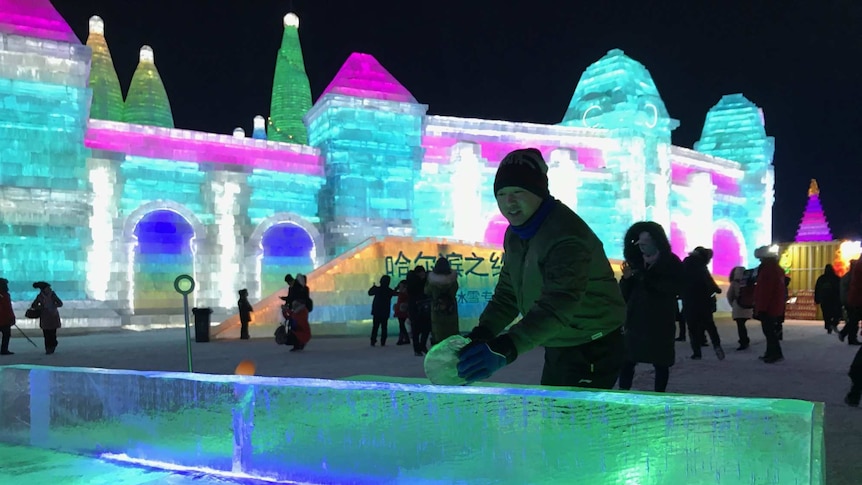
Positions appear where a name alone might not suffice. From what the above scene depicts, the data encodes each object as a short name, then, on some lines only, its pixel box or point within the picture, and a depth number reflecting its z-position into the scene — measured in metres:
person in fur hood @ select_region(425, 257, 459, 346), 7.83
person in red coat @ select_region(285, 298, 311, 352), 9.55
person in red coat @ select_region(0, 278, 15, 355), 8.95
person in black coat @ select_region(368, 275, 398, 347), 10.23
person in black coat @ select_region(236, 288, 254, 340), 11.81
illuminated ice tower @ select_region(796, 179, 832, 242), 26.99
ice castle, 14.70
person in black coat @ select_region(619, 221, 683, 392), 4.11
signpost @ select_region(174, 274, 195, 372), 4.79
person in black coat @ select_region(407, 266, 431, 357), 8.66
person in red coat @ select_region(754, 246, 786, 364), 7.11
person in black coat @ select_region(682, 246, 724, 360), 7.39
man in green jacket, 1.99
